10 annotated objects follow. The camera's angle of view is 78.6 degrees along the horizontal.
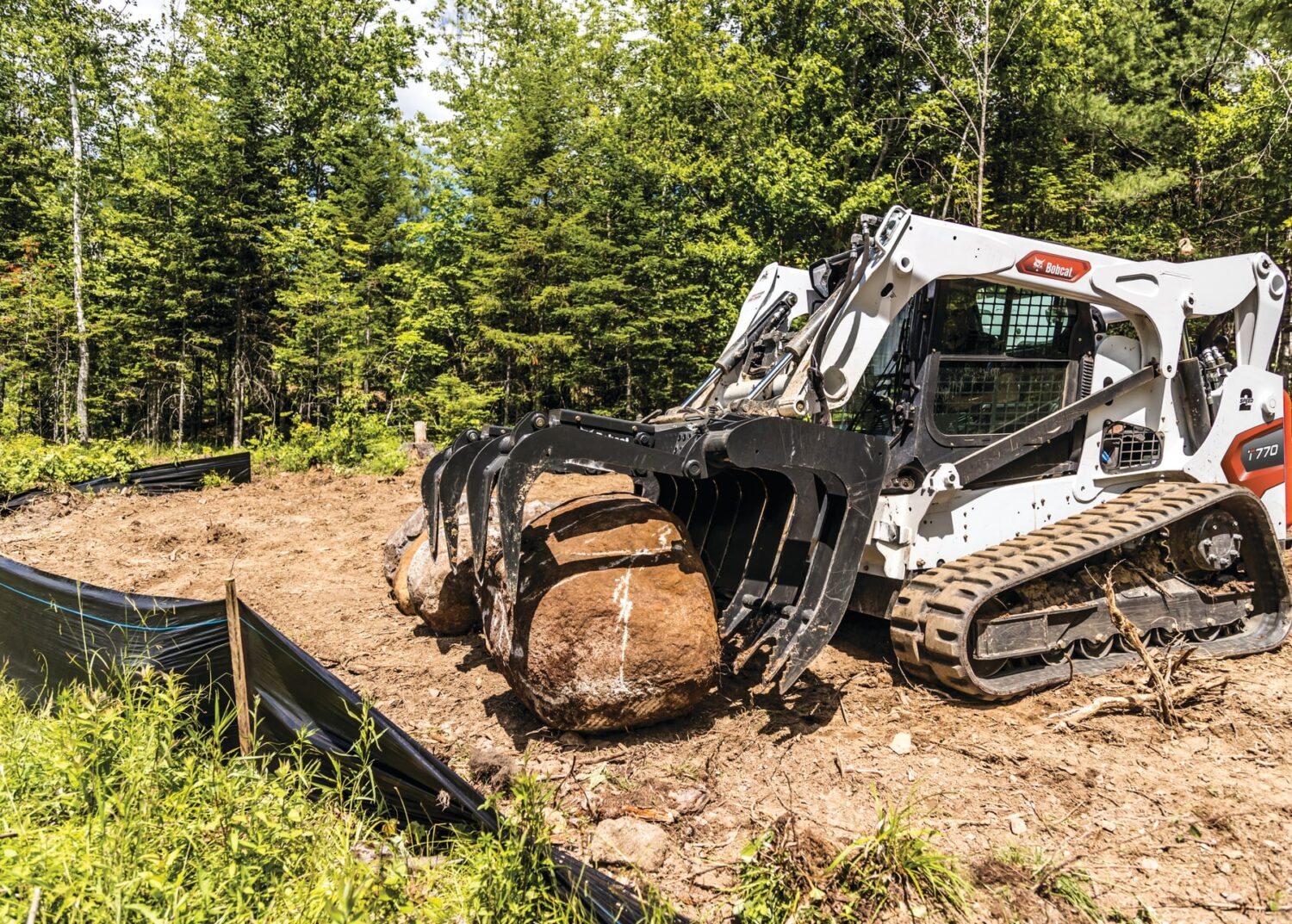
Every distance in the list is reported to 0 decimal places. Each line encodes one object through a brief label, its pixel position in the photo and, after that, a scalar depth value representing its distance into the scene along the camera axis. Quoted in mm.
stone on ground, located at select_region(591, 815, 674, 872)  3041
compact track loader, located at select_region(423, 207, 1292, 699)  4047
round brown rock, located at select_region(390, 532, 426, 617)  6012
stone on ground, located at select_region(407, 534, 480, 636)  5410
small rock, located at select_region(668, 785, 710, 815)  3375
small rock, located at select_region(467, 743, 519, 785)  3588
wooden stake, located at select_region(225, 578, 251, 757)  3676
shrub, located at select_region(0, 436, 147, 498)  11555
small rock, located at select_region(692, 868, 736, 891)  2881
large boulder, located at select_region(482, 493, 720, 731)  3799
